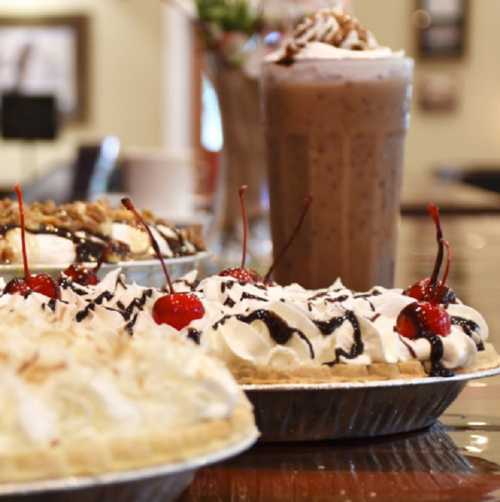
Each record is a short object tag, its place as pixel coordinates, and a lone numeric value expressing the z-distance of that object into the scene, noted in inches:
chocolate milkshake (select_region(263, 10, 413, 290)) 45.0
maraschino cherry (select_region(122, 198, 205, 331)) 31.7
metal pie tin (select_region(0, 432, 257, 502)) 24.5
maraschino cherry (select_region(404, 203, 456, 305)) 33.8
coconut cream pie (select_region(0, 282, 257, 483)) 24.7
